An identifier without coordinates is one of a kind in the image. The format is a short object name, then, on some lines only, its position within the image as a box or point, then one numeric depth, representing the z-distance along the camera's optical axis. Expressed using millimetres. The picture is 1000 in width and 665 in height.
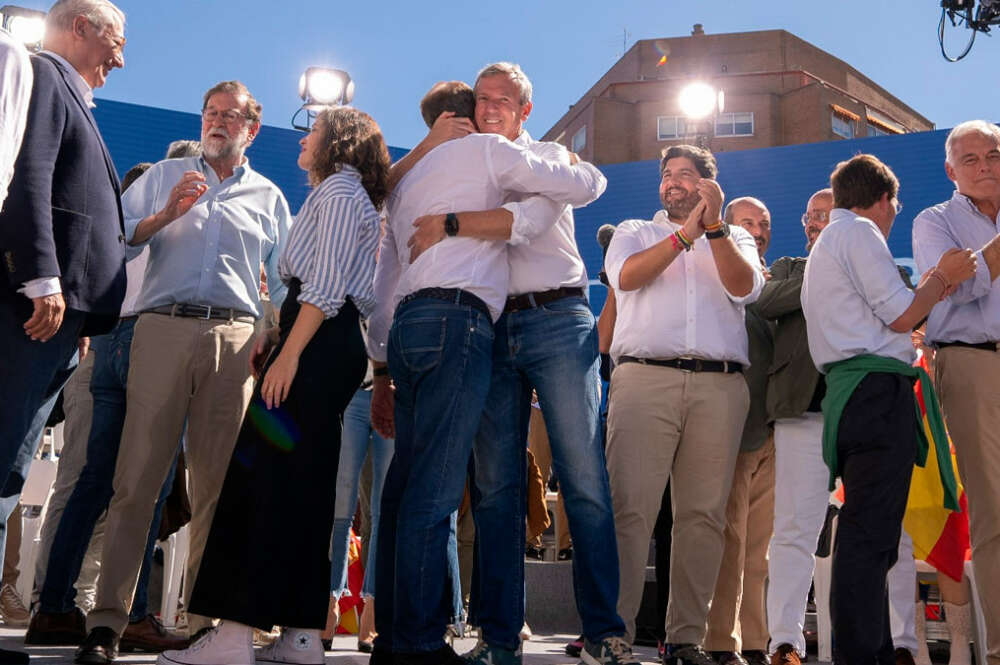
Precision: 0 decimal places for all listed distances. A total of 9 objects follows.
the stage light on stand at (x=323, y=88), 10250
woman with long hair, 2422
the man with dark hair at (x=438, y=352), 2385
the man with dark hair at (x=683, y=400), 3102
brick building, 34688
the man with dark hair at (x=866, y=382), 2664
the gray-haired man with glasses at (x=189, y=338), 3014
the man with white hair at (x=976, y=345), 2975
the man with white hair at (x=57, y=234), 2363
